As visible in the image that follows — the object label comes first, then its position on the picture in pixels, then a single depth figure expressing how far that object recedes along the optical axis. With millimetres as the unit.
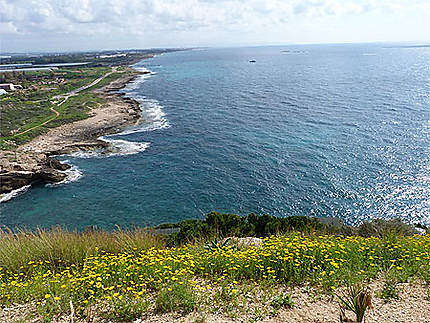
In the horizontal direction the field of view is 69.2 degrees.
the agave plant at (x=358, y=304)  5805
